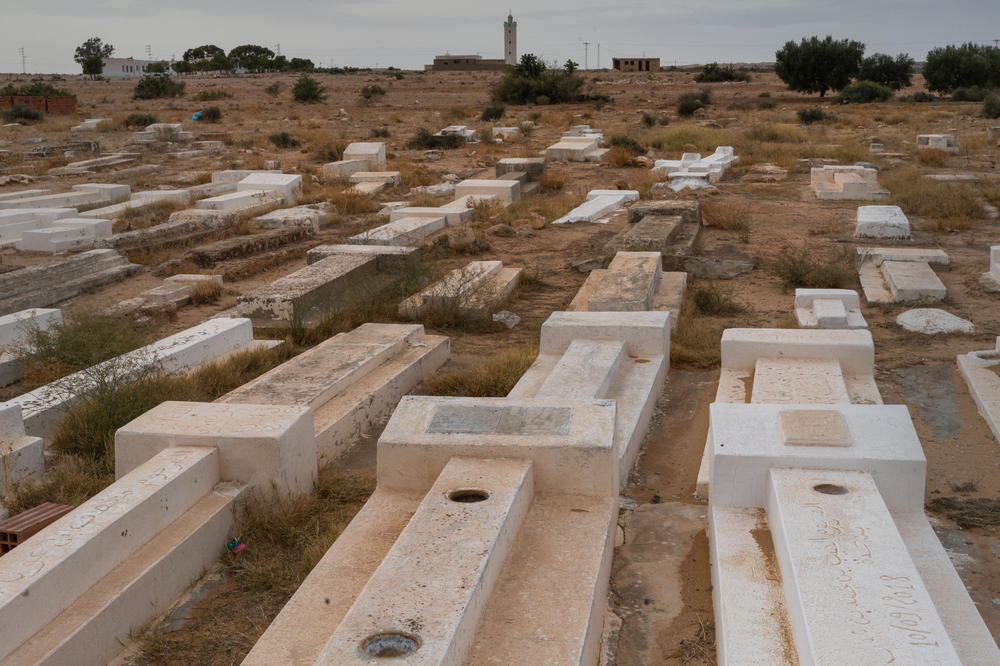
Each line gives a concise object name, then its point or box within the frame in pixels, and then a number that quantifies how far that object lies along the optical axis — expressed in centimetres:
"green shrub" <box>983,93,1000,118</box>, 2975
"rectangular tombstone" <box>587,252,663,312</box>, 812
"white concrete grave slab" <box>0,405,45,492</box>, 515
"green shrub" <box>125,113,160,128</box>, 3170
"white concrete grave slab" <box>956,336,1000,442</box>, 598
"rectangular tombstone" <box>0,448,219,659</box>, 341
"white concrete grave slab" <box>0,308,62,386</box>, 725
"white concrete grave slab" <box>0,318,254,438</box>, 596
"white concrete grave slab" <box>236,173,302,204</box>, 1645
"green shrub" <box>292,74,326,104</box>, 4472
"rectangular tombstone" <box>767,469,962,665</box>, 281
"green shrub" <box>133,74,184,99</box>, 4728
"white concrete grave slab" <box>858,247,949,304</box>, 920
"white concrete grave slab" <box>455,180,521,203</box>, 1620
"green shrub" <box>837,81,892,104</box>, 4047
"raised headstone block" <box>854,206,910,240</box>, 1227
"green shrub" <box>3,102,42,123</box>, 3291
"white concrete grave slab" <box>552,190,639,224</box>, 1453
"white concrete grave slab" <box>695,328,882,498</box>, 567
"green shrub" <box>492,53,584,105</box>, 4150
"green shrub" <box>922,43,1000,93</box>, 4522
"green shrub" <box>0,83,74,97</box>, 3788
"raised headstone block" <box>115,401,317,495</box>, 463
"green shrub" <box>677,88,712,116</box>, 3472
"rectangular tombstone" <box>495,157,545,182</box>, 1878
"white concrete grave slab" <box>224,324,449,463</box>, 592
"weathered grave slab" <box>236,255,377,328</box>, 841
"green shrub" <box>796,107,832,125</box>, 3125
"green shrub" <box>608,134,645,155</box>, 2326
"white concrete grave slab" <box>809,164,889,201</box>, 1602
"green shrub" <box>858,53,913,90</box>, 4706
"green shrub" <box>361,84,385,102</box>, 4791
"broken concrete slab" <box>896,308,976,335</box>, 813
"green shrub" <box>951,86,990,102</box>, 3897
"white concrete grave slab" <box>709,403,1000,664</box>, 294
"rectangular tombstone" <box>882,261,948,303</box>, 918
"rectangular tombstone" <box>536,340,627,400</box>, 585
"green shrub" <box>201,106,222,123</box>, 3419
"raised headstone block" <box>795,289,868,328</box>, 782
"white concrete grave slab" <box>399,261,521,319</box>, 892
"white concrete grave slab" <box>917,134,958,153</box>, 2216
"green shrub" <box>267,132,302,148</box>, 2569
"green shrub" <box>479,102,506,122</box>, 3456
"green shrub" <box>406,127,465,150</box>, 2559
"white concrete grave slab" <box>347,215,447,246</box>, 1148
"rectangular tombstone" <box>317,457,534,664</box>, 288
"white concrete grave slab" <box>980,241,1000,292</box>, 965
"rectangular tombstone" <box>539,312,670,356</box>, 696
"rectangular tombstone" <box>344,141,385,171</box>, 2081
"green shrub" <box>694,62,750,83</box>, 6041
